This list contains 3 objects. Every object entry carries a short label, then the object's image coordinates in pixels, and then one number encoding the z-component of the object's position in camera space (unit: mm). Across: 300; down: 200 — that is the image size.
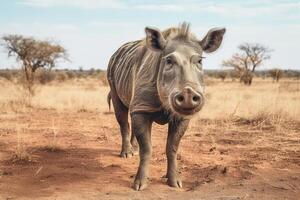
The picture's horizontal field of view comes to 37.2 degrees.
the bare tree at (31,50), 30594
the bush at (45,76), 32353
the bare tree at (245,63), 38562
